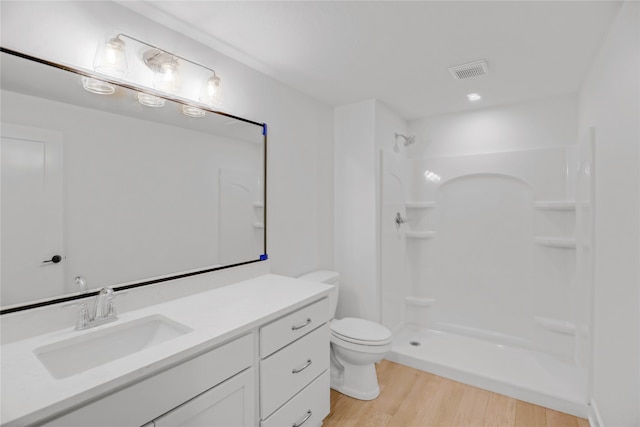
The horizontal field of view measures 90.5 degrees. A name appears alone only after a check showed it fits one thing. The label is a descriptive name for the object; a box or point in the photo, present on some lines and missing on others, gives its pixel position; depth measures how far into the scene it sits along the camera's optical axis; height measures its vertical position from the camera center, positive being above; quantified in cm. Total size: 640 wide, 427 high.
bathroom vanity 90 -54
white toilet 224 -104
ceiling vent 214 +99
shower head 337 +77
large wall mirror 119 +11
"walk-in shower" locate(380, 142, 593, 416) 250 -55
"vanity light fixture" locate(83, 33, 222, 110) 139 +70
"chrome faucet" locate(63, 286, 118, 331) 129 -42
